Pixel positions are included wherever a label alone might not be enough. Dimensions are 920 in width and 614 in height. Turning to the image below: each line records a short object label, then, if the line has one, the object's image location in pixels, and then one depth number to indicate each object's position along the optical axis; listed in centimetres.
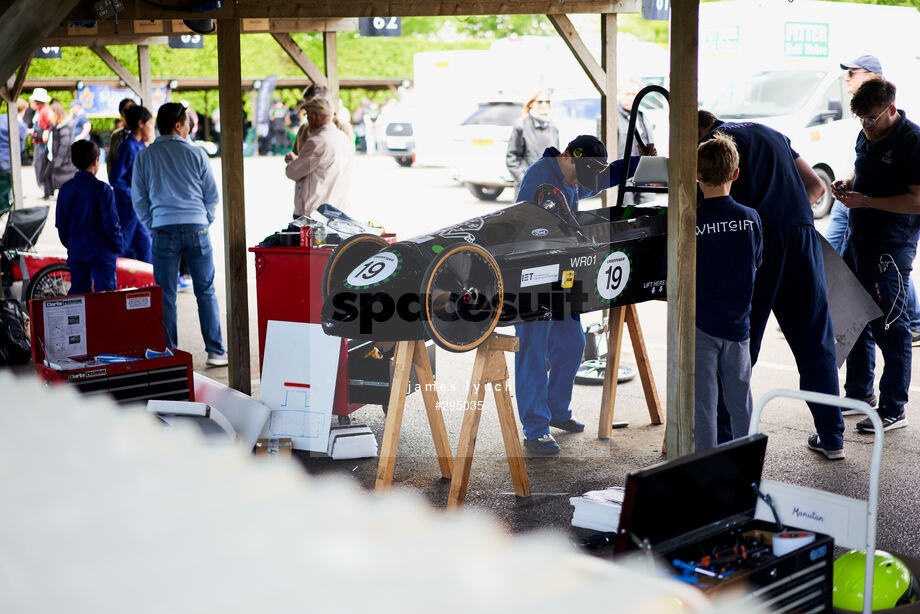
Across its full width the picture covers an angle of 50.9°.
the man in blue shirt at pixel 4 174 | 863
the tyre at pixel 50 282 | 789
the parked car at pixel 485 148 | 1634
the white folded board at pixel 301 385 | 505
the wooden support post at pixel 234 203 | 510
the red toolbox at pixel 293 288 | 520
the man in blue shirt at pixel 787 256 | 473
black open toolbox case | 225
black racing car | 402
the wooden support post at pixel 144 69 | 1137
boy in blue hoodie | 416
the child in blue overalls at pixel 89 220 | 677
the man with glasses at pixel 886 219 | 513
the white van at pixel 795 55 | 1362
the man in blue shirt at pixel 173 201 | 661
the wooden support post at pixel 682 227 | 353
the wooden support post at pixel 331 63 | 866
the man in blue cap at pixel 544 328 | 510
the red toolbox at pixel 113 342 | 498
